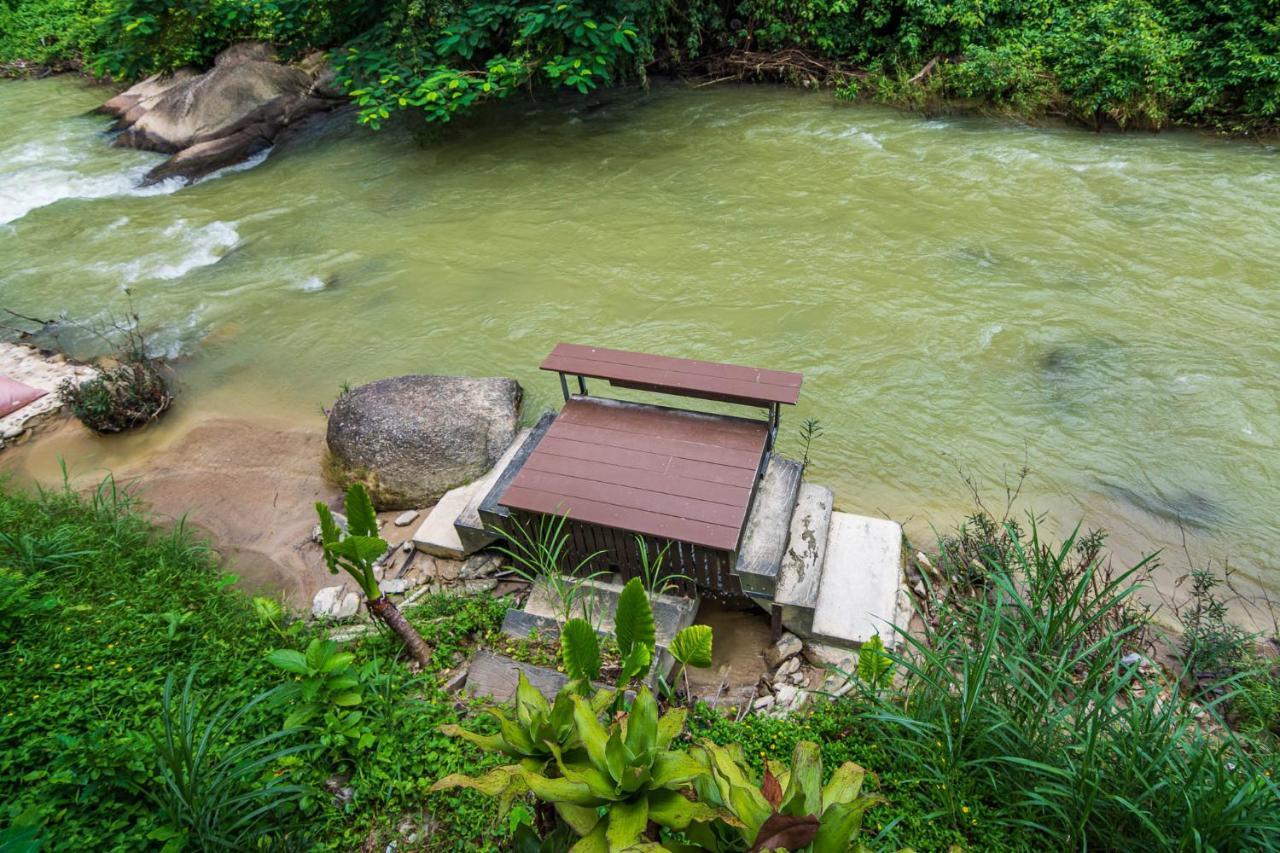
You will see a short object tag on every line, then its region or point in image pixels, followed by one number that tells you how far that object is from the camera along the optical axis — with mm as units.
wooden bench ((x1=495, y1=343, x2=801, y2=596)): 3904
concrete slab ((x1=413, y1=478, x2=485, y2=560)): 4695
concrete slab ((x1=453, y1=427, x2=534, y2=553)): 4508
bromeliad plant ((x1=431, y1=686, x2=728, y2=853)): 2377
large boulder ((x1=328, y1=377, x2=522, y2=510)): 5289
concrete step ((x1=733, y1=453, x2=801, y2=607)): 3922
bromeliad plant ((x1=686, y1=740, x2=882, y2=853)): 2205
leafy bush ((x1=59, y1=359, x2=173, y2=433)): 6227
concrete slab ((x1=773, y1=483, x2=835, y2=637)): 3959
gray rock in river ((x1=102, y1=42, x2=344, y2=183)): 11344
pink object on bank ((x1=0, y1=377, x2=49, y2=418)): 6240
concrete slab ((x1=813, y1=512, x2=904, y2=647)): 3969
